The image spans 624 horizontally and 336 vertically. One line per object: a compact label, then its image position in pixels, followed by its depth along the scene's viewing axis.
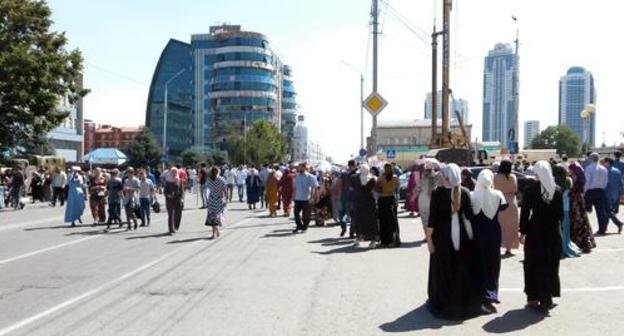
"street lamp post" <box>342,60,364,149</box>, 54.41
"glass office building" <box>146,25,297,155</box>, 151.00
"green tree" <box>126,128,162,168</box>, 95.06
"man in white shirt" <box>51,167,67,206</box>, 32.56
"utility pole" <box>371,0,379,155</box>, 27.70
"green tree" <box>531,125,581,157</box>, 149.25
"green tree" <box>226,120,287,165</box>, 112.44
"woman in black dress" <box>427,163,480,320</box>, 7.77
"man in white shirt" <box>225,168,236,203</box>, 32.47
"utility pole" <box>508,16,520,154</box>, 48.41
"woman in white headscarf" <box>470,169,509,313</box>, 8.04
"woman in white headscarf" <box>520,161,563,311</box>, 7.98
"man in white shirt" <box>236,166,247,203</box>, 33.81
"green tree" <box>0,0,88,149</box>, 32.44
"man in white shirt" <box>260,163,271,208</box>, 28.22
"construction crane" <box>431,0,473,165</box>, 36.00
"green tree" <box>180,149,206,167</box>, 120.48
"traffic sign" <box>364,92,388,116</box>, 24.02
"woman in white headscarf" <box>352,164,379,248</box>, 14.79
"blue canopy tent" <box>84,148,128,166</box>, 61.84
